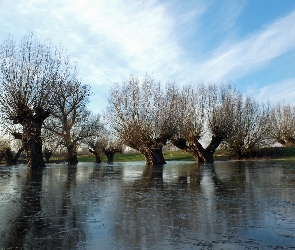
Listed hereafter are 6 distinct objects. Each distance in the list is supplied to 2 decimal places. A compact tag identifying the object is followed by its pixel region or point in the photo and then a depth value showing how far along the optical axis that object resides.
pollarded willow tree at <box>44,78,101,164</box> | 43.94
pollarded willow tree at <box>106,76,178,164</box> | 36.06
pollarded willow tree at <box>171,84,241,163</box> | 40.44
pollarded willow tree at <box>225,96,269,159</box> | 50.91
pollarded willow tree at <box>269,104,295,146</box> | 70.06
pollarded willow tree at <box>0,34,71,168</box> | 26.94
